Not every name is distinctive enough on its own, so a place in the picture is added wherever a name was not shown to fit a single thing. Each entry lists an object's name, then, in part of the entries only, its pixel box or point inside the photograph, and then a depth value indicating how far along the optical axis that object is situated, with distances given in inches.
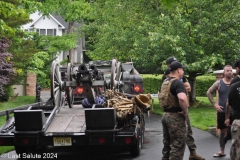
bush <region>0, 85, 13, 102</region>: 1059.1
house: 2091.5
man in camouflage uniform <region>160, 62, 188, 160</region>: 339.3
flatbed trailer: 379.2
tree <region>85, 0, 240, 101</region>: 829.8
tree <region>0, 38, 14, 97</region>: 786.2
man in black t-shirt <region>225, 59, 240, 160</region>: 311.1
